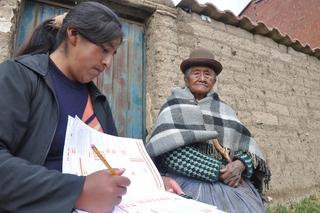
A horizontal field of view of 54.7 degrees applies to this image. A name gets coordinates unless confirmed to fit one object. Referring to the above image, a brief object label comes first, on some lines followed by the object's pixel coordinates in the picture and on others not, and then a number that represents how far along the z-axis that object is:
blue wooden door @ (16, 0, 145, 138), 2.99
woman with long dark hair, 0.79
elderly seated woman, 1.75
